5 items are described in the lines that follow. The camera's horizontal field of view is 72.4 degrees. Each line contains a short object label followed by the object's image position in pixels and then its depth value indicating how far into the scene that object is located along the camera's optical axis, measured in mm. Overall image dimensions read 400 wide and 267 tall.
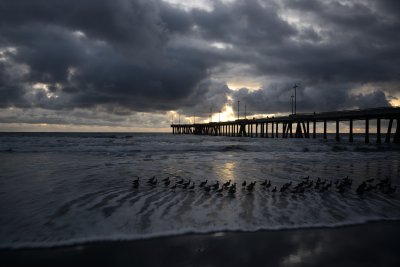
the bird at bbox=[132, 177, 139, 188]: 8289
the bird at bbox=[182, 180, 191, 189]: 7998
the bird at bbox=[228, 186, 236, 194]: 7499
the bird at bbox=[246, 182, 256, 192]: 7884
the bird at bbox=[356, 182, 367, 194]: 7656
